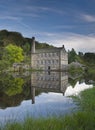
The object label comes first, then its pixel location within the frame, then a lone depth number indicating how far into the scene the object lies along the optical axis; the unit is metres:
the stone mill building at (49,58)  33.72
